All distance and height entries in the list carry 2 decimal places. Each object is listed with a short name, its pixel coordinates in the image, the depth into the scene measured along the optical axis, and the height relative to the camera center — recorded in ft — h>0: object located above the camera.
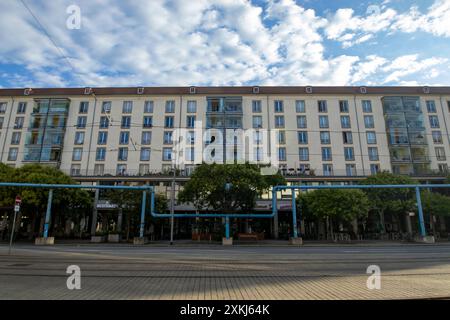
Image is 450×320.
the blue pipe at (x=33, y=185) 82.76 +11.15
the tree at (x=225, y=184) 90.53 +12.18
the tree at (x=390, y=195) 106.32 +11.21
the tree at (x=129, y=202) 103.30 +8.04
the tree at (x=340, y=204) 97.45 +7.05
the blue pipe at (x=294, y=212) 87.35 +3.72
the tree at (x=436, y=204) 107.45 +7.83
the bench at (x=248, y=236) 100.53 -4.04
